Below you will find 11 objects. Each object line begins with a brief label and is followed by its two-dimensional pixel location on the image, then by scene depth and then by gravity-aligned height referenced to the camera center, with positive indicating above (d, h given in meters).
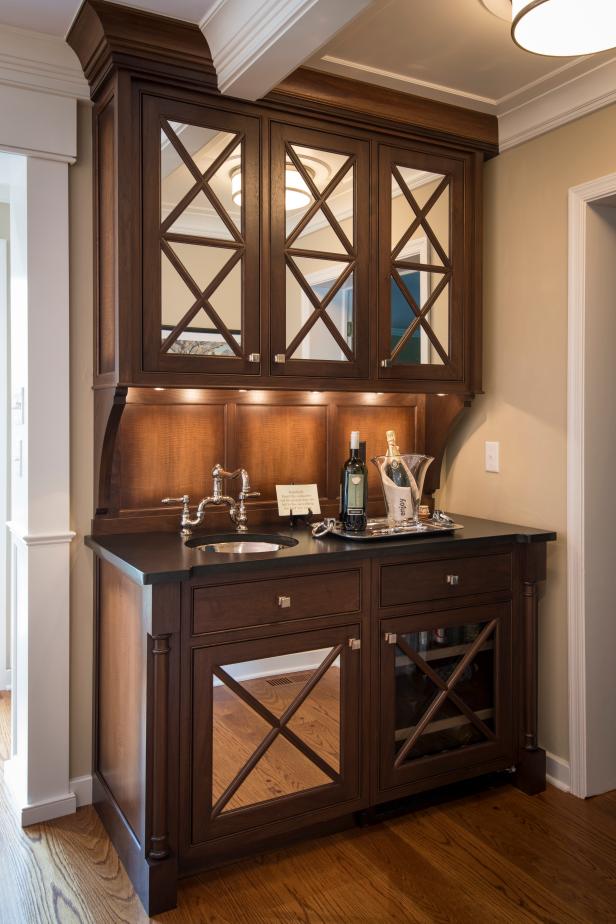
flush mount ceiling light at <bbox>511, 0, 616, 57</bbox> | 1.78 +1.06
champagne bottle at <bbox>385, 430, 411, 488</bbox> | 2.72 -0.06
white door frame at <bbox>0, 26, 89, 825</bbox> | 2.36 +0.13
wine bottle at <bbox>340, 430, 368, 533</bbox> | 2.58 -0.13
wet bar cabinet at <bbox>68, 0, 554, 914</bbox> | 2.11 +0.02
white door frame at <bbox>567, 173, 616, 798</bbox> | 2.62 -0.14
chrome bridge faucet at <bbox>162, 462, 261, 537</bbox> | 2.59 -0.16
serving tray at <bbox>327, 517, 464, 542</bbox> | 2.48 -0.26
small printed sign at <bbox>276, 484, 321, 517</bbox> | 2.81 -0.16
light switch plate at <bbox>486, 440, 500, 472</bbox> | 3.00 +0.00
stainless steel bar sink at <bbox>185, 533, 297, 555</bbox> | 2.56 -0.31
